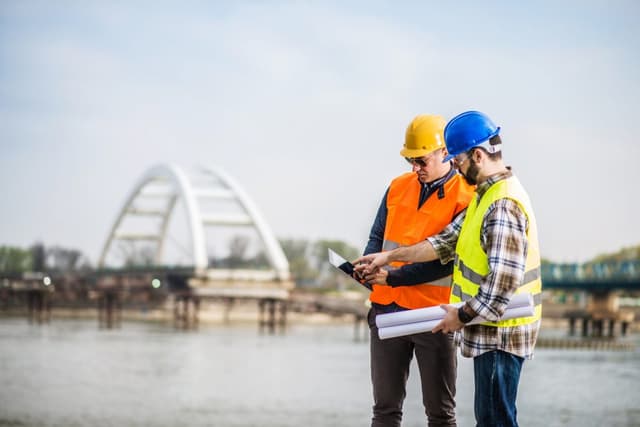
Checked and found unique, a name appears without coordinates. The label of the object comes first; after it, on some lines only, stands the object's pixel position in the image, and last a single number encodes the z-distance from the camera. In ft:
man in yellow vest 12.82
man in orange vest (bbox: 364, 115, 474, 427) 15.65
